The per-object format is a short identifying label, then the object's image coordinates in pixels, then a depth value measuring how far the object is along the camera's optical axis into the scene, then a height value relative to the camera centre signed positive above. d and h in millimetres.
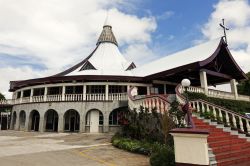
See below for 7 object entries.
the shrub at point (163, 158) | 5892 -1240
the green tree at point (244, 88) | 31719 +4369
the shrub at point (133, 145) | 8733 -1334
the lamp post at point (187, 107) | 5395 +257
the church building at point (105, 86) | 19125 +3428
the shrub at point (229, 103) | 14559 +997
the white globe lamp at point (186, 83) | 6336 +1023
